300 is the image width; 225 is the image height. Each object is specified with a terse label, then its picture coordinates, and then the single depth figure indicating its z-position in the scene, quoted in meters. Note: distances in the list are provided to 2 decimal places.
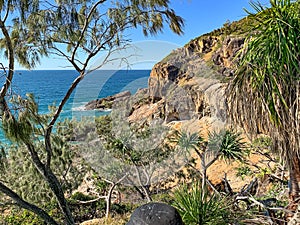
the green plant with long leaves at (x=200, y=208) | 2.94
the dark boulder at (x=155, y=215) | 2.36
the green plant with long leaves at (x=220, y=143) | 4.89
